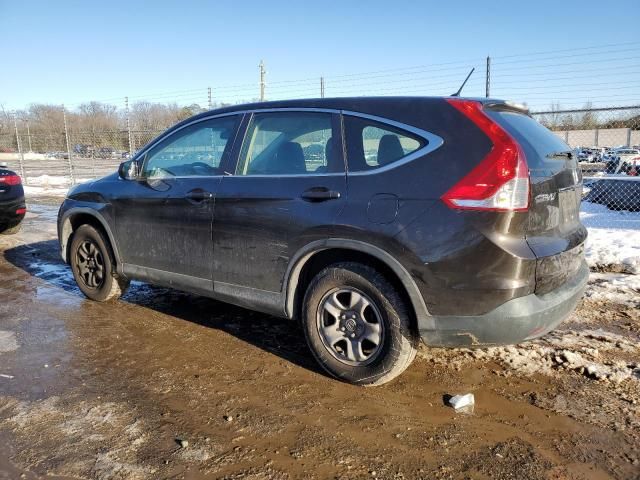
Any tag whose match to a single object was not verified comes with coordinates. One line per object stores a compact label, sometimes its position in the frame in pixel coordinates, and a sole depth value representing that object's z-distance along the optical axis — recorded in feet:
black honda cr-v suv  8.73
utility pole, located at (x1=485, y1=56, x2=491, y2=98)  29.58
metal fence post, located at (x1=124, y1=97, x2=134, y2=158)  47.33
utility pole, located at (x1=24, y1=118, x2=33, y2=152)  72.09
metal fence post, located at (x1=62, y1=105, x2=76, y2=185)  51.80
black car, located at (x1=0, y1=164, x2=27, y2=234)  25.55
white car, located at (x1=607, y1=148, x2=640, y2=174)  46.68
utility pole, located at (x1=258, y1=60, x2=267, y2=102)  56.16
